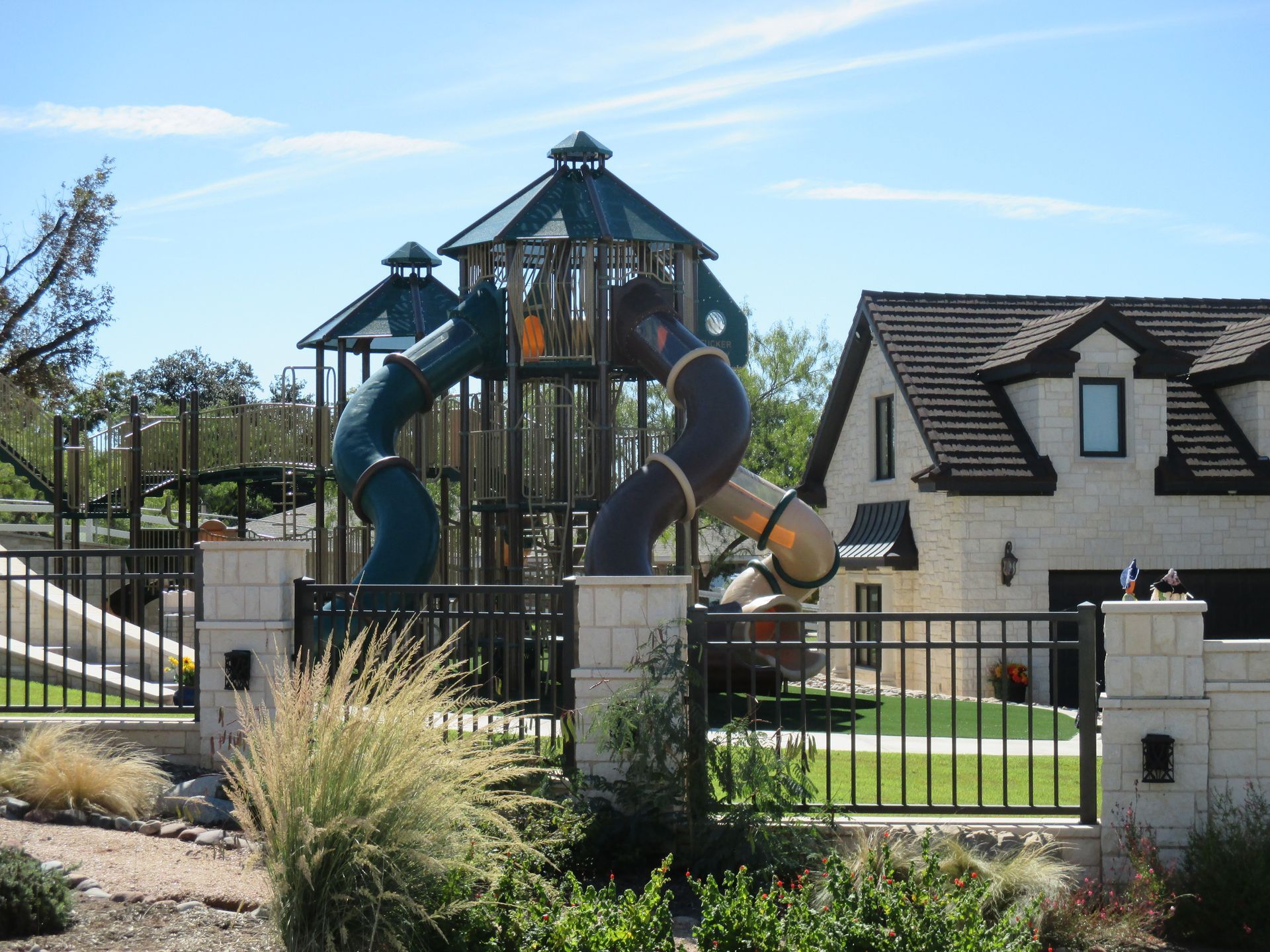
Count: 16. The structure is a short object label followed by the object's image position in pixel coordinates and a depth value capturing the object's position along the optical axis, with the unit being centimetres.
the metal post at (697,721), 857
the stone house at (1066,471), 2028
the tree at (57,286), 3506
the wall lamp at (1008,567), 2008
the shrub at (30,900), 664
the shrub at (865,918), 644
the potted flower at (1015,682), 1975
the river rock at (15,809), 901
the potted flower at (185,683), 1086
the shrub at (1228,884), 784
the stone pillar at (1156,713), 863
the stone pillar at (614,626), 898
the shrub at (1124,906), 757
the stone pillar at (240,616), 999
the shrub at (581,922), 632
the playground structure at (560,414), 1579
